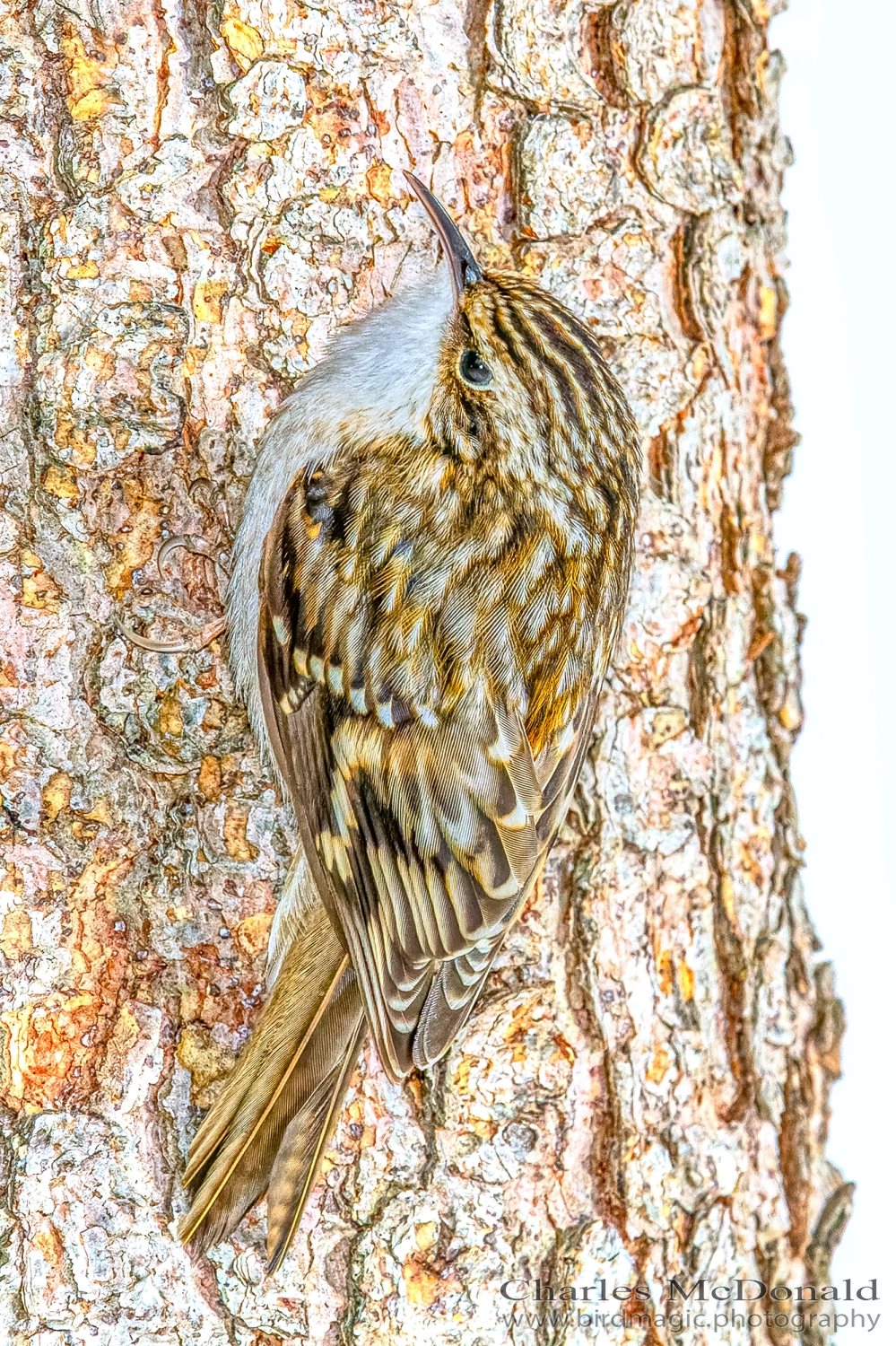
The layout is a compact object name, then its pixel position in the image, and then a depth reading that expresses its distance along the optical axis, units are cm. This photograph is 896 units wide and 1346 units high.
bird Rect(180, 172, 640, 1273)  258
